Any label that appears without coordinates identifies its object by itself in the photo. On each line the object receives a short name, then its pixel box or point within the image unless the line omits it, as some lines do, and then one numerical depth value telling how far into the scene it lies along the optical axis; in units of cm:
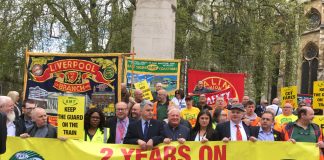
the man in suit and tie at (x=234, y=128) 768
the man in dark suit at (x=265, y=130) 773
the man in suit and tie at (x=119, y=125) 796
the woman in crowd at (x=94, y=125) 769
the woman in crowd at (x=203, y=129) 771
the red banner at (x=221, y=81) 1403
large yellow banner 752
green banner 1324
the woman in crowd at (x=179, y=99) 1165
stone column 1427
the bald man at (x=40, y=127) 753
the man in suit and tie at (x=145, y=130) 760
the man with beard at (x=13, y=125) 775
